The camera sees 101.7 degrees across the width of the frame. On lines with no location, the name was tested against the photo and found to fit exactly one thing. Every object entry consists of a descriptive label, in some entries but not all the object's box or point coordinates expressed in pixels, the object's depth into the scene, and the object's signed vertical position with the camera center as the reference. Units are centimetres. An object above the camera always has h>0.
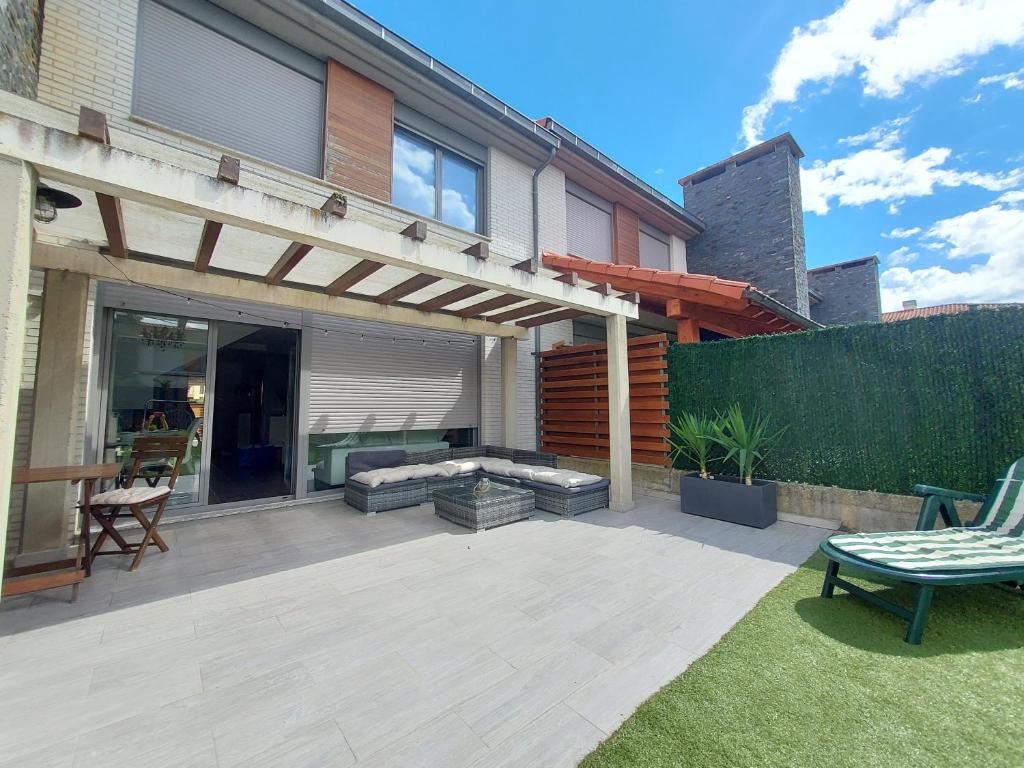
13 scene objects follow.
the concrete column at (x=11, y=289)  223 +66
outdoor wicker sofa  575 -117
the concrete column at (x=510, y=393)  811 +31
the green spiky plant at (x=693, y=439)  604 -45
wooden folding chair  375 -82
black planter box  521 -120
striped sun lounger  271 -104
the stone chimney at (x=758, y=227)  1167 +539
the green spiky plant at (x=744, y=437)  552 -39
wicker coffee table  507 -124
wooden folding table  307 -125
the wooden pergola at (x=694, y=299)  637 +184
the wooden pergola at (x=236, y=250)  240 +153
